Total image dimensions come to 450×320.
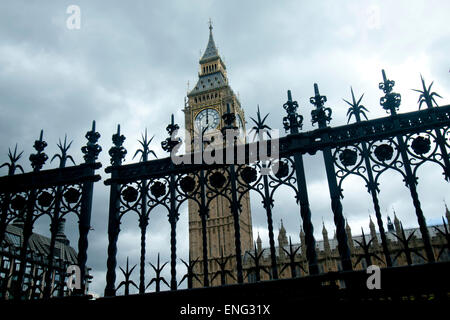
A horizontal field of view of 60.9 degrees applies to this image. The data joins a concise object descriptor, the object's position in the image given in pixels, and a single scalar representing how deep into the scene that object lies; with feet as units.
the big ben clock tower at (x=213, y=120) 194.86
